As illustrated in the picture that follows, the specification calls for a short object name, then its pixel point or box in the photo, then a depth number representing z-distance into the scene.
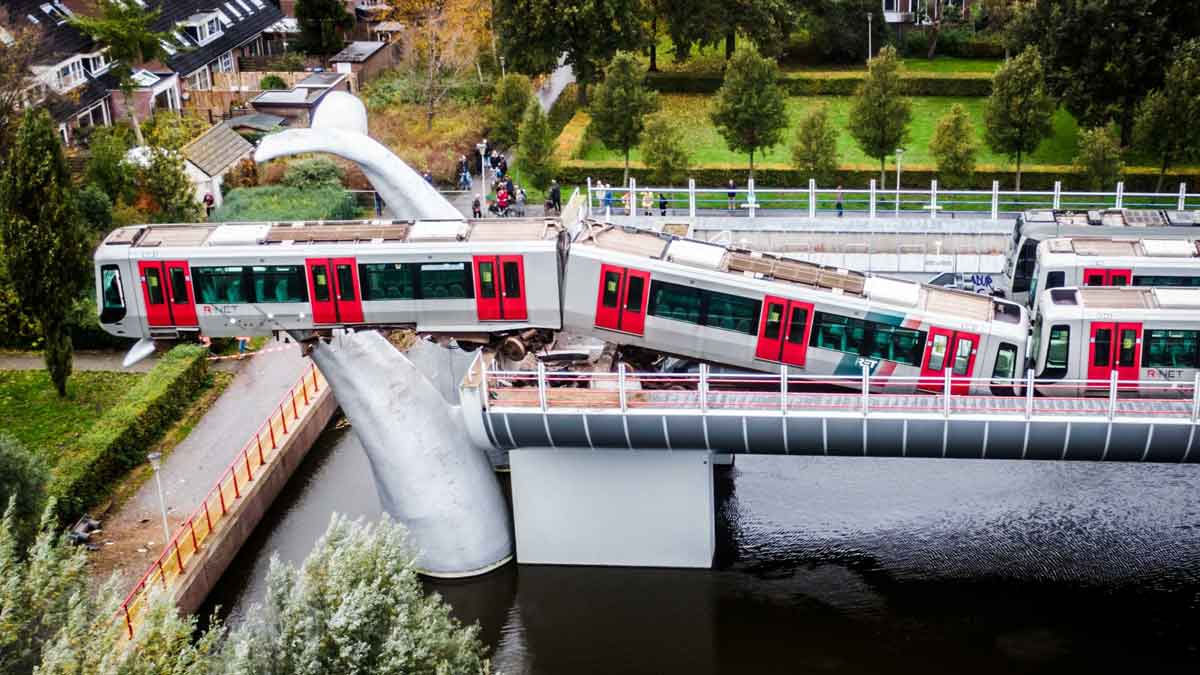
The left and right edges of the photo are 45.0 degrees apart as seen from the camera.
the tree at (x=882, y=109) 53.12
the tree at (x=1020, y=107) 51.97
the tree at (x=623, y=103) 55.44
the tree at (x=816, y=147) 53.91
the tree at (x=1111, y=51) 57.03
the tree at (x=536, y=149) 54.28
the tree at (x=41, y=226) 38.44
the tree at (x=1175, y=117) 51.25
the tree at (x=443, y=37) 66.62
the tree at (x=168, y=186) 51.62
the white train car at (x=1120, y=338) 30.50
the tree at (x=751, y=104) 54.31
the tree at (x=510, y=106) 59.44
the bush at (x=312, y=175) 55.16
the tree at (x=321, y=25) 74.12
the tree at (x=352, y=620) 22.61
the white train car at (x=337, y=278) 32.47
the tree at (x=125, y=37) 59.94
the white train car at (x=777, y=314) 31.19
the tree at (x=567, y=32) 63.44
